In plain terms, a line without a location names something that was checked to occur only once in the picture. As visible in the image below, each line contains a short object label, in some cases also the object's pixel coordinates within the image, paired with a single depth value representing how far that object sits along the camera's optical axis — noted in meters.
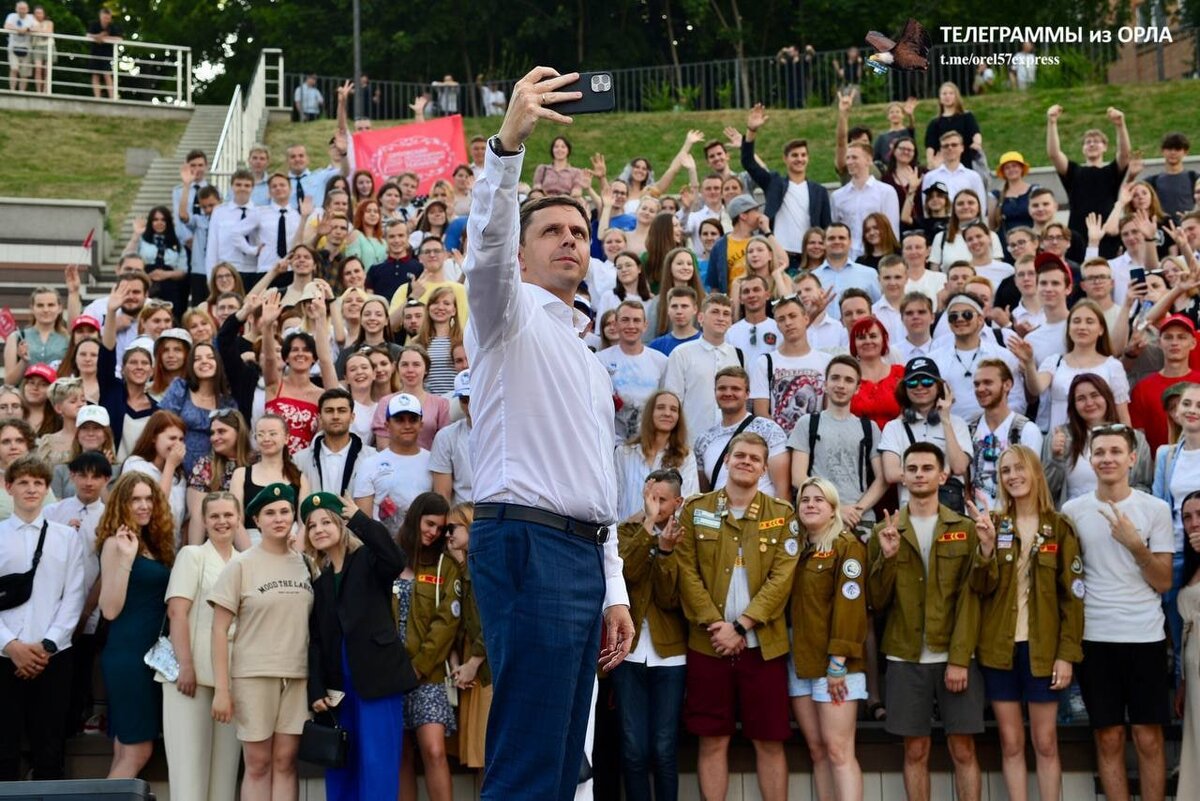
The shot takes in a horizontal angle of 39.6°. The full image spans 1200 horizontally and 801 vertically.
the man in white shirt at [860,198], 14.04
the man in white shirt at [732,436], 10.02
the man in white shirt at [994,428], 9.84
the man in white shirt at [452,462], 10.03
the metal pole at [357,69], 26.95
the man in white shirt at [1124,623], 9.03
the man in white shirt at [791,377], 10.63
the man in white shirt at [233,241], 14.77
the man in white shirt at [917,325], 11.16
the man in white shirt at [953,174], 14.55
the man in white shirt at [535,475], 4.26
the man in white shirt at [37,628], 9.34
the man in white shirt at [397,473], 10.05
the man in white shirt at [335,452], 10.17
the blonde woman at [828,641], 9.14
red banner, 18.91
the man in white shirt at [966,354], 10.53
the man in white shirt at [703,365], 10.86
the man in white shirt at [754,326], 11.25
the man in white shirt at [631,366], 10.74
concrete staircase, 19.23
